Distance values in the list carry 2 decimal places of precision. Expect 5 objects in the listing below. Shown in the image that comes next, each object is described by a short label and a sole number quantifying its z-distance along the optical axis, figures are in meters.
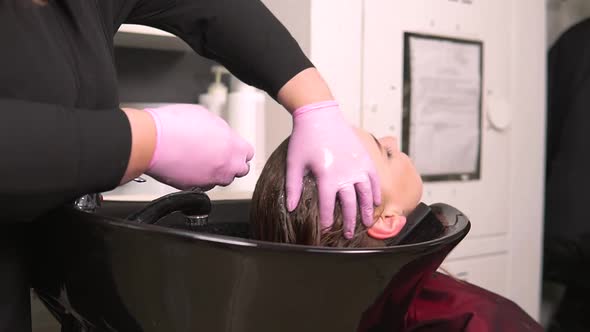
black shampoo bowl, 0.45
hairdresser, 0.43
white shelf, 1.25
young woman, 0.76
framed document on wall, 1.53
